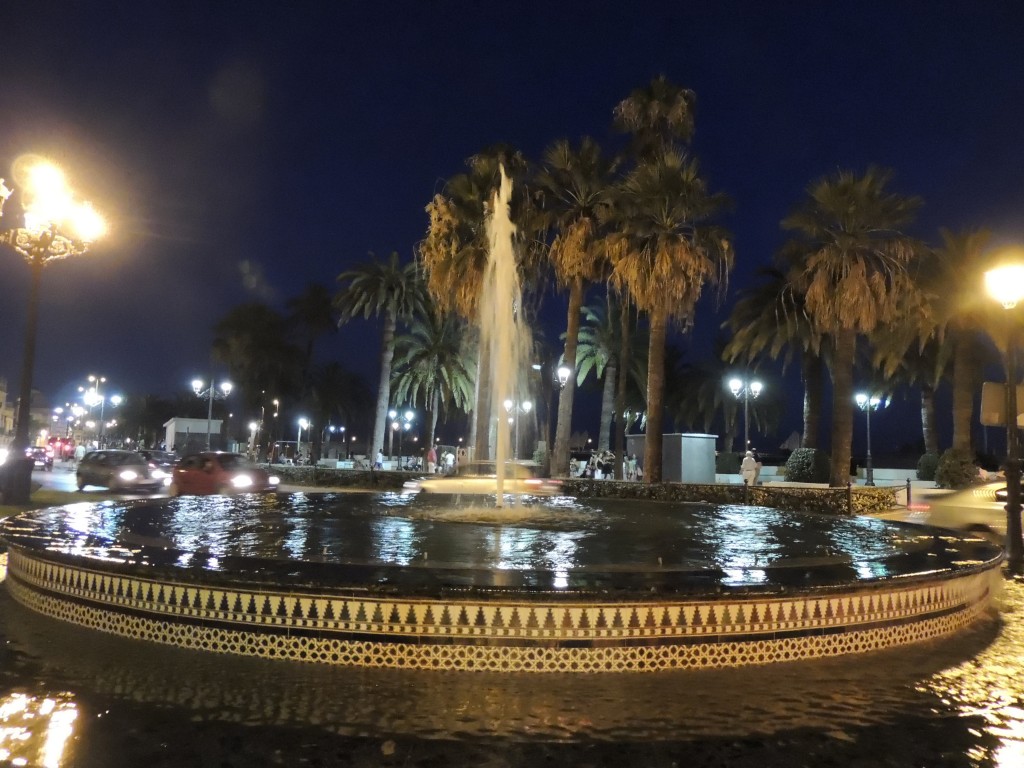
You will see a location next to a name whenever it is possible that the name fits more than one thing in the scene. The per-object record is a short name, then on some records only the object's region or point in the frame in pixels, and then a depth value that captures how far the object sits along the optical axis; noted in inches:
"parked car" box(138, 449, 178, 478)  998.4
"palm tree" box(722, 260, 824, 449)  1155.3
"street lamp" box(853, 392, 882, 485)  1721.2
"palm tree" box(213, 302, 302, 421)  2081.7
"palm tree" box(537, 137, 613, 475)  1033.5
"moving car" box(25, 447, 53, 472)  1568.7
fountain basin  199.5
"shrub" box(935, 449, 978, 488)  1062.4
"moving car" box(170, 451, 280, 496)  795.4
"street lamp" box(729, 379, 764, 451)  1293.6
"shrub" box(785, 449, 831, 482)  1147.3
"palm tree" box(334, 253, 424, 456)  1608.0
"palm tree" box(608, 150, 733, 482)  885.8
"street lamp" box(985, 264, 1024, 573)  411.8
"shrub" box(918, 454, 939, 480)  1323.8
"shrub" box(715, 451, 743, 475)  1667.1
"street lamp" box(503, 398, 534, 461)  1492.4
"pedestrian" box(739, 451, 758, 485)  925.2
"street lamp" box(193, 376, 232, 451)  1859.0
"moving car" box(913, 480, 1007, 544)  560.7
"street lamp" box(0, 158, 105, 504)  648.8
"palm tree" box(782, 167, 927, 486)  887.7
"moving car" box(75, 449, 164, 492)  927.7
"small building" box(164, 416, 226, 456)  2490.8
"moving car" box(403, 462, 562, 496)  663.8
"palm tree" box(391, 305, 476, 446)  1798.7
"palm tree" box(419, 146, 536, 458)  1060.5
